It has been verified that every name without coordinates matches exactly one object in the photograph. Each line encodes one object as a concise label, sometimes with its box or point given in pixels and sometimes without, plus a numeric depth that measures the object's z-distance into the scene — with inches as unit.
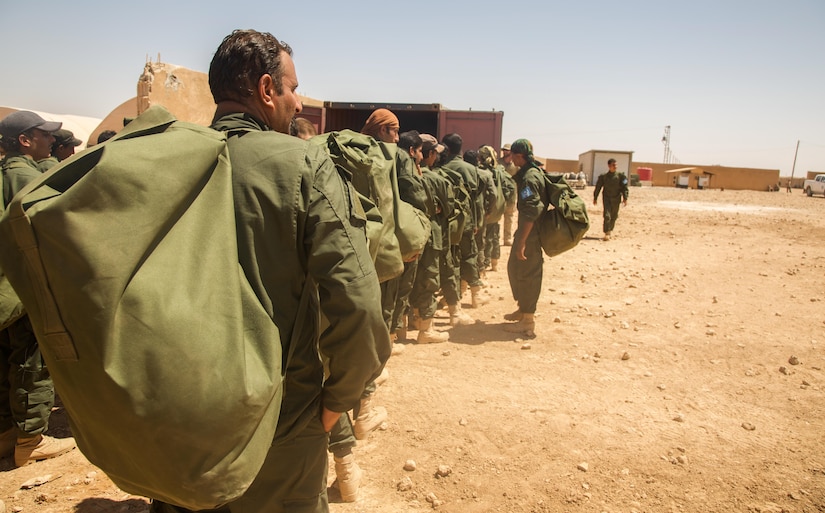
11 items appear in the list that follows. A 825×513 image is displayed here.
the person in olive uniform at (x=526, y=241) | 224.4
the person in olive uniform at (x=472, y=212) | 274.5
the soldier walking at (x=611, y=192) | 521.3
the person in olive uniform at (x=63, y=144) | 199.3
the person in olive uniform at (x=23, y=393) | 137.2
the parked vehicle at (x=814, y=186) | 1507.1
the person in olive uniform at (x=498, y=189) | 366.0
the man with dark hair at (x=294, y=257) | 61.2
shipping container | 454.0
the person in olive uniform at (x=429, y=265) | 222.1
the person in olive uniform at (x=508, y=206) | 427.2
